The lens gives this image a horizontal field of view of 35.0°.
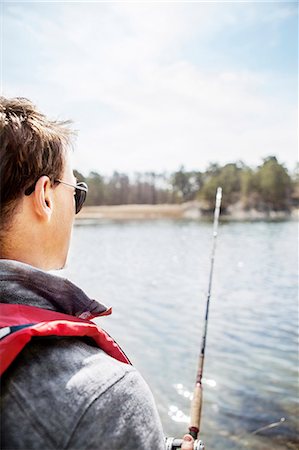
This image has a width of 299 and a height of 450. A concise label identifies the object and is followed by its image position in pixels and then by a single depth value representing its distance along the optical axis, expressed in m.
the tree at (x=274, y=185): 80.44
